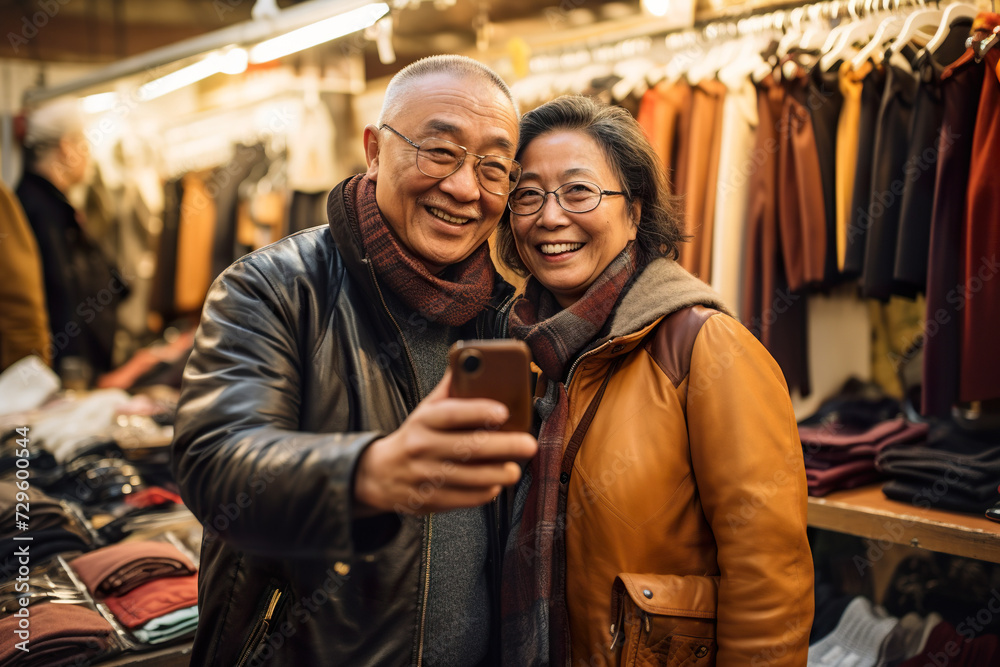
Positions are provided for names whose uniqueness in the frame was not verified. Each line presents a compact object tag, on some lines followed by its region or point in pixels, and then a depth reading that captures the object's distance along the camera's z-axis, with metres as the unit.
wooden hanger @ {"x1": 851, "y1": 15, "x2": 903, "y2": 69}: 2.38
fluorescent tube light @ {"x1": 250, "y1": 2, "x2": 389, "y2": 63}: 3.21
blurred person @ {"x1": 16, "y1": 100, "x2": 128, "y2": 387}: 4.21
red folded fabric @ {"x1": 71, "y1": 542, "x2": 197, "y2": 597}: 1.97
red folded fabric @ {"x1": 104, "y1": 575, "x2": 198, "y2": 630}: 1.86
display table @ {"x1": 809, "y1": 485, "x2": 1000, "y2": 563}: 1.88
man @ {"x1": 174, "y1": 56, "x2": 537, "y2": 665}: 0.88
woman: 1.35
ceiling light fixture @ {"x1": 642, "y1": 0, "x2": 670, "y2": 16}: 3.27
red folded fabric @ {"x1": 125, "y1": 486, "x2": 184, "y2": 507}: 2.55
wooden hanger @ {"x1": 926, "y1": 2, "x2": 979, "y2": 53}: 2.21
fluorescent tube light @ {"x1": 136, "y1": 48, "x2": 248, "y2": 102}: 3.90
